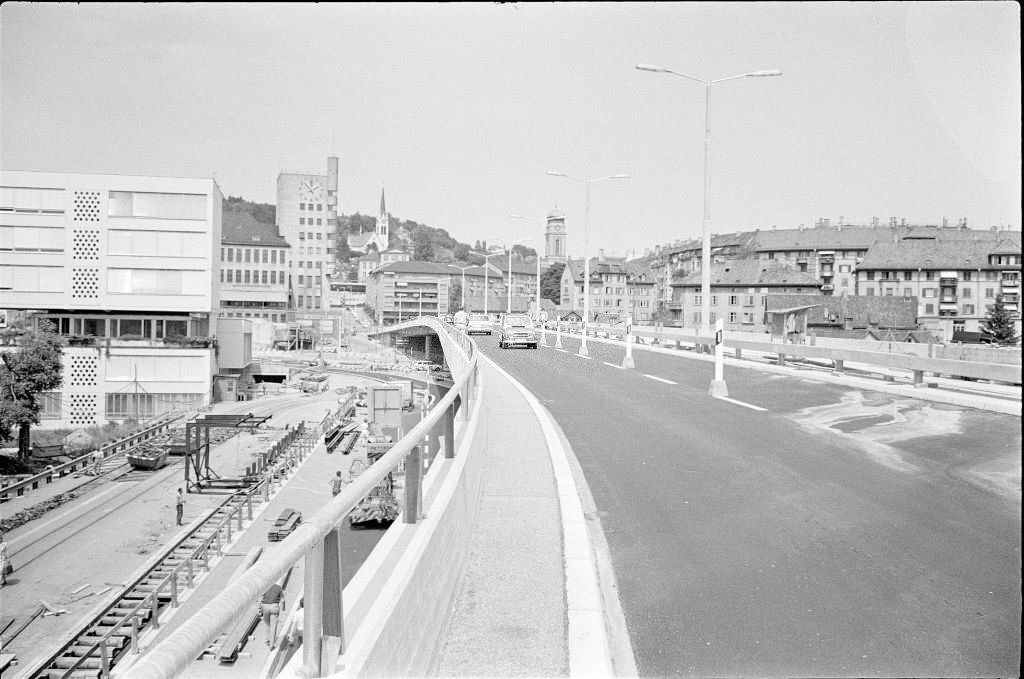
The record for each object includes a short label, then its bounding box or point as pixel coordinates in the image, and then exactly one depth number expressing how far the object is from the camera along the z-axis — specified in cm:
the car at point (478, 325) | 5822
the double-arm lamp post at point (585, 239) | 3920
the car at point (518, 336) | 3938
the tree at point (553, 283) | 14712
